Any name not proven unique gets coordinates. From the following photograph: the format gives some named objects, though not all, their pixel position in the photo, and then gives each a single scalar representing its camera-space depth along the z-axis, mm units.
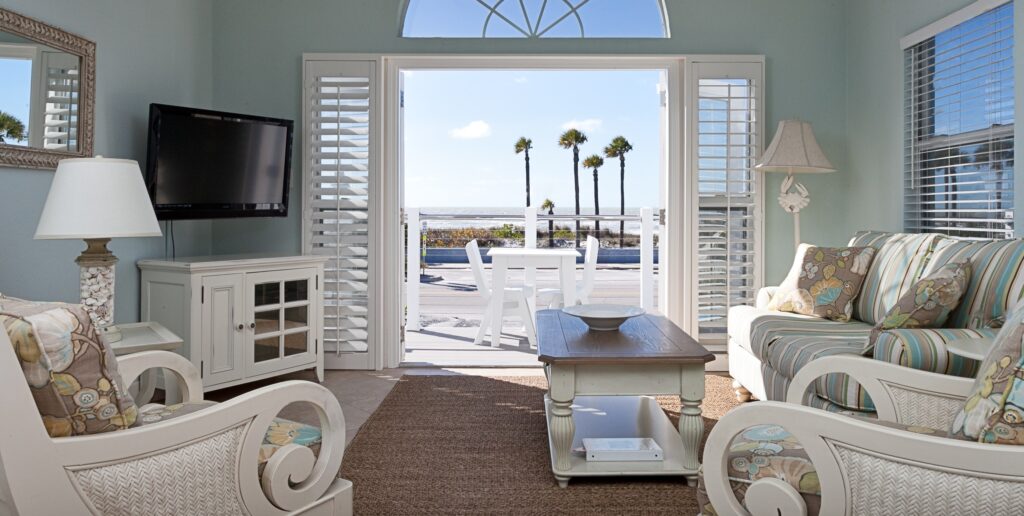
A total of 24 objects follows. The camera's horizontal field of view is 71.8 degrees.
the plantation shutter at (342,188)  4461
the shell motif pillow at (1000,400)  1211
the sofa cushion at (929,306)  2434
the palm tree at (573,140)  14758
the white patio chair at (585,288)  5625
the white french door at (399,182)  4430
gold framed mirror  2691
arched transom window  4469
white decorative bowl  2902
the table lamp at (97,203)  2246
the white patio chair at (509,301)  5547
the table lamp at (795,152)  4012
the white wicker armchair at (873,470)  1225
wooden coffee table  2406
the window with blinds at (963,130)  3135
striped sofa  2209
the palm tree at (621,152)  14961
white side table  2496
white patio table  5422
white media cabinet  3428
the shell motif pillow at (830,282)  3465
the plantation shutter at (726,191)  4418
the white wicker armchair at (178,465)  1198
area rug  2334
